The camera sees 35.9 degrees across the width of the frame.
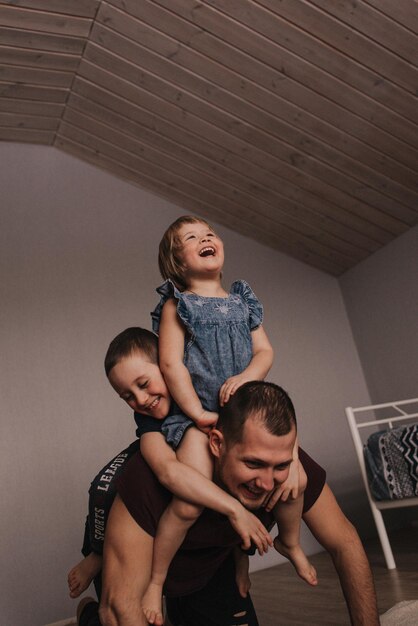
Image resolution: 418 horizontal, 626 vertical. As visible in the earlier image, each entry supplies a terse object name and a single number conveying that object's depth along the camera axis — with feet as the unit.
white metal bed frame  9.96
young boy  4.42
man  4.37
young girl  4.70
